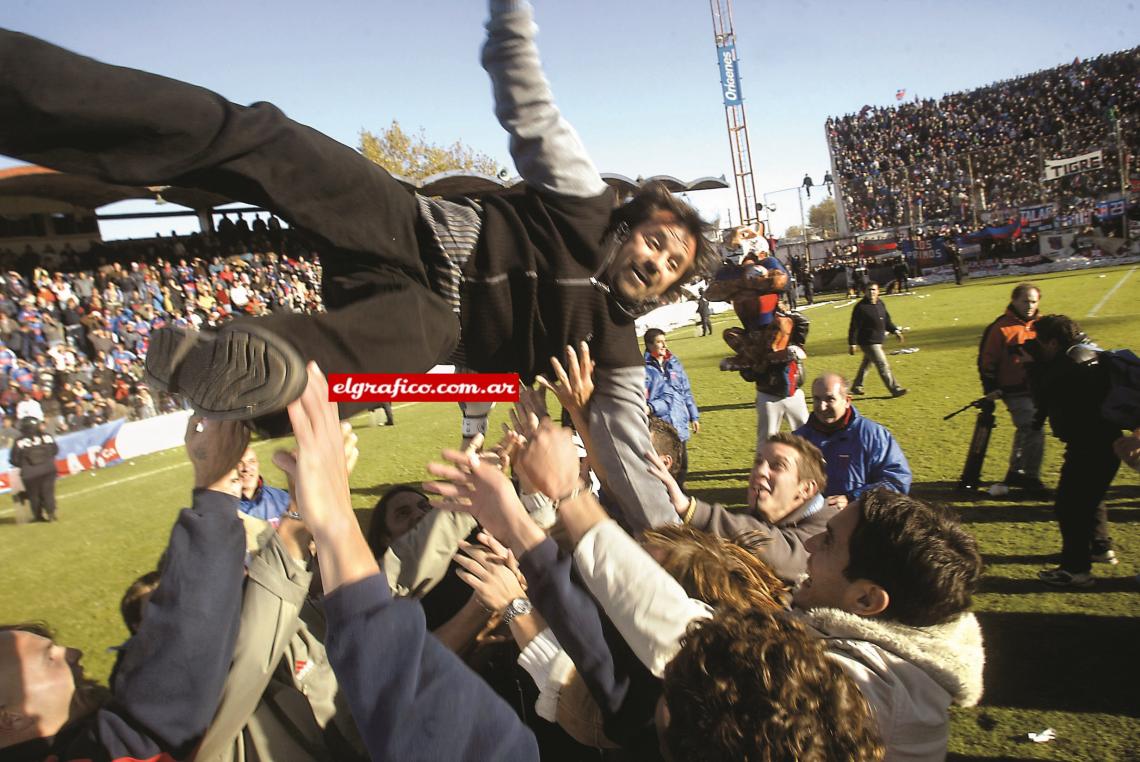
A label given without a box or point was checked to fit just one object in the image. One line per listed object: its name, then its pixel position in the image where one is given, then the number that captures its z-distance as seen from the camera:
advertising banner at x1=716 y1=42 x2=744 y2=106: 28.67
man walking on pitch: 9.80
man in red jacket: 5.63
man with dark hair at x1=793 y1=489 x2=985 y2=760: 1.68
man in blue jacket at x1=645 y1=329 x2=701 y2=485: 6.71
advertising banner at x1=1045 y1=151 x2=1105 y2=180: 31.55
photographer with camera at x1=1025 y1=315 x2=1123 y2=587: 4.15
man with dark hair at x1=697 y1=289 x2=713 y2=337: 19.21
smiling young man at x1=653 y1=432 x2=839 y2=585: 2.88
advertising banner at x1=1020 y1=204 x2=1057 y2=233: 30.31
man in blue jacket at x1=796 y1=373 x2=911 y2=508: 4.36
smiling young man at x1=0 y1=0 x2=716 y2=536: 1.39
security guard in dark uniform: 9.16
